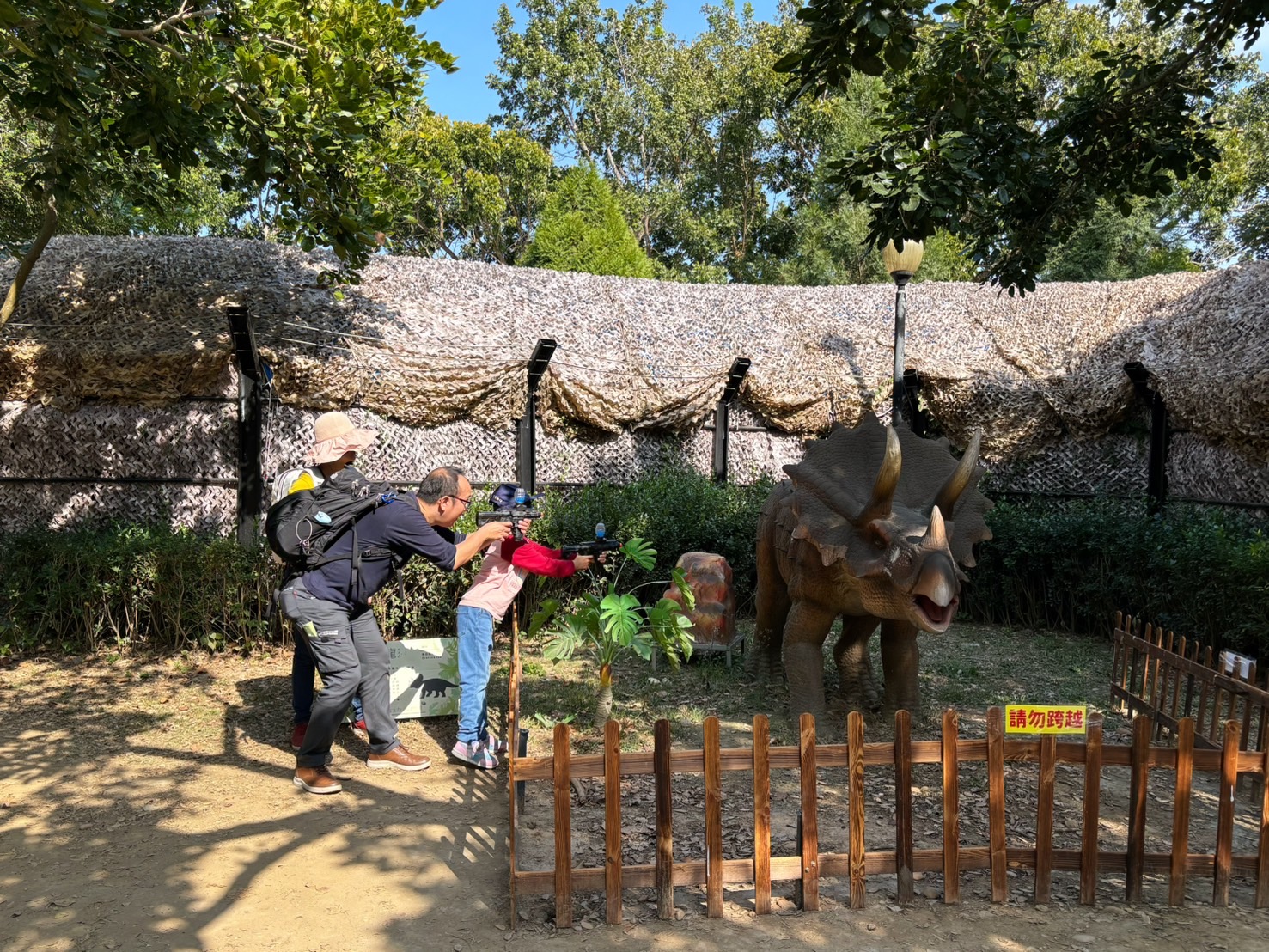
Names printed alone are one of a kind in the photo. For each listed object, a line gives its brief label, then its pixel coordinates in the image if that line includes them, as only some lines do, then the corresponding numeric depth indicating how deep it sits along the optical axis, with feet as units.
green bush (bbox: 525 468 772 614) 28.37
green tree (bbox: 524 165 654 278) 55.98
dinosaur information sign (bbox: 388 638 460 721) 19.31
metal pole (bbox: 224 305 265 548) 27.40
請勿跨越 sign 11.79
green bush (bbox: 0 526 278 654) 23.84
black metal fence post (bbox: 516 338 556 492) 31.09
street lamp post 29.50
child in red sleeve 16.72
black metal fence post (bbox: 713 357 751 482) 35.60
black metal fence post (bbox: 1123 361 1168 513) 30.99
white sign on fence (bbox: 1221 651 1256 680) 16.78
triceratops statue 14.83
